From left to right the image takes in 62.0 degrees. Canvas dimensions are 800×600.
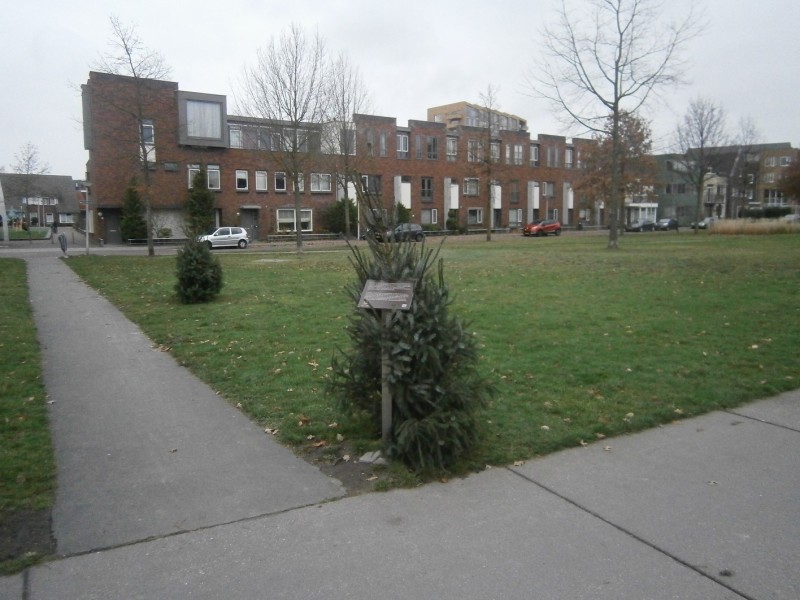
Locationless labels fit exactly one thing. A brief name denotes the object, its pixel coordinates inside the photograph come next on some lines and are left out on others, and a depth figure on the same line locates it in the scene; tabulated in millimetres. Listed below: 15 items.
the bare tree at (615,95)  33875
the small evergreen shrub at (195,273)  13469
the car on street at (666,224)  72125
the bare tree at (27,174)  59638
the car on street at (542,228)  60375
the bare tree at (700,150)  57594
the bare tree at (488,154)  52741
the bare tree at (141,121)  30953
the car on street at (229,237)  43781
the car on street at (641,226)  70750
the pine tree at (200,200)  49588
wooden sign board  4910
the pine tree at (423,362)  4902
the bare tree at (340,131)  40000
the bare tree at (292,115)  36094
